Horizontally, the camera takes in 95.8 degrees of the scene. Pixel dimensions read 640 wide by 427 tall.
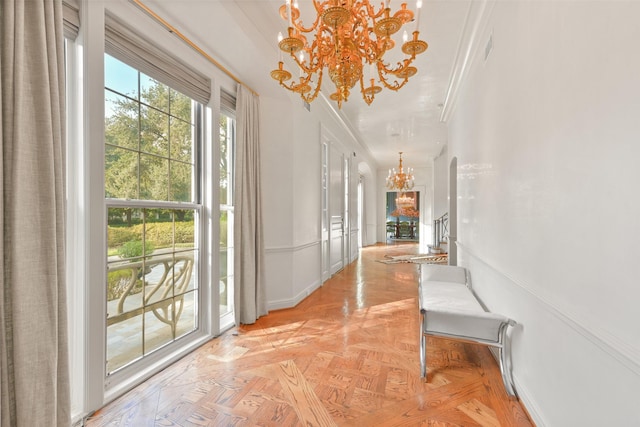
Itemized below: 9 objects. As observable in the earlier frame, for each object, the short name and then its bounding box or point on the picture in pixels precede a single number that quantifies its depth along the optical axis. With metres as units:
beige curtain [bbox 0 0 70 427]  1.24
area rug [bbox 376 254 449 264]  7.71
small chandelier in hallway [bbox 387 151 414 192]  9.70
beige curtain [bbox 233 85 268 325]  3.14
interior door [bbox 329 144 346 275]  5.61
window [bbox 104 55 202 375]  2.07
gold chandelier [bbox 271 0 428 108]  1.66
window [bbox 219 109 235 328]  3.23
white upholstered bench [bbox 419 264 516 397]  2.00
